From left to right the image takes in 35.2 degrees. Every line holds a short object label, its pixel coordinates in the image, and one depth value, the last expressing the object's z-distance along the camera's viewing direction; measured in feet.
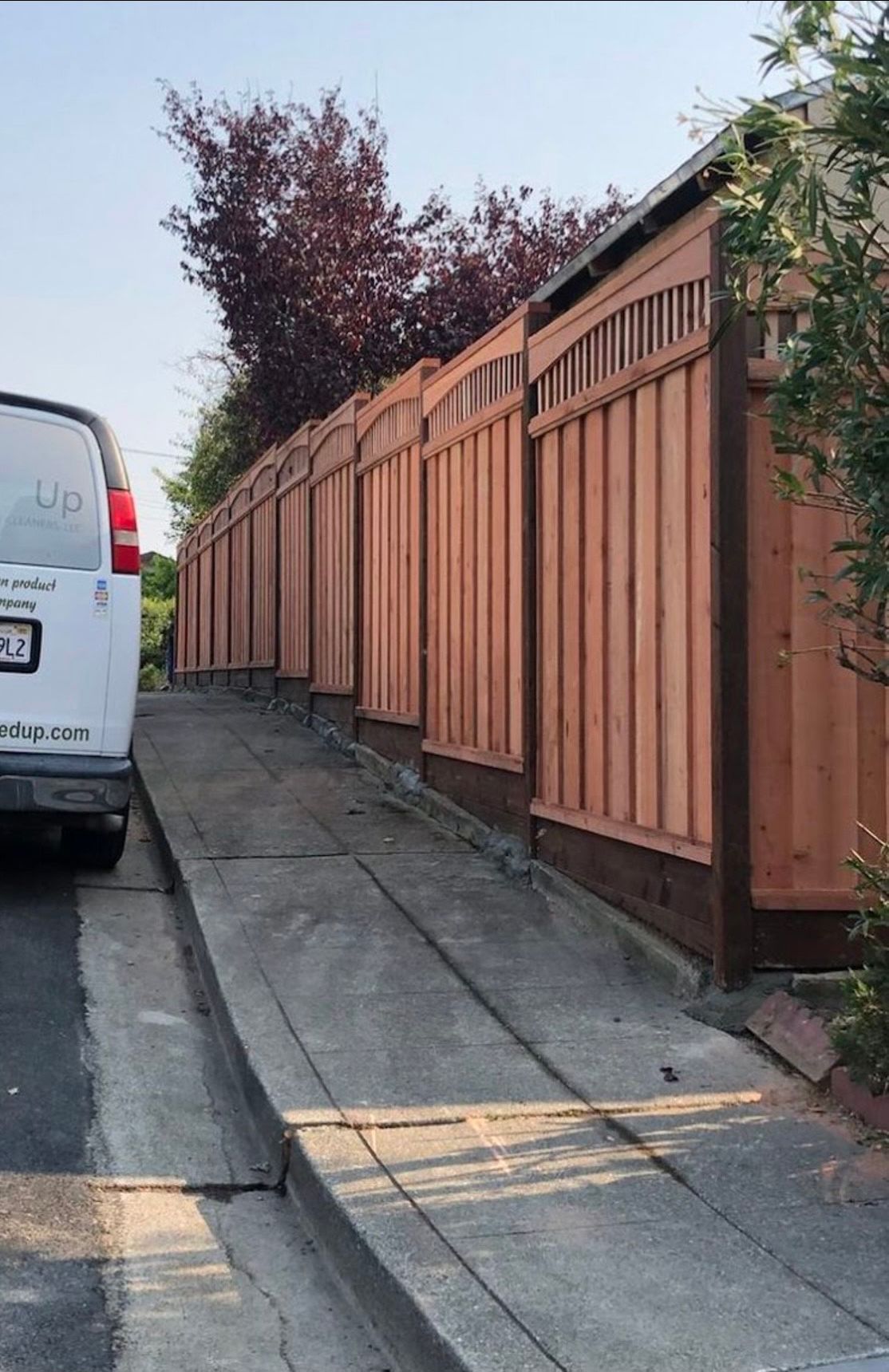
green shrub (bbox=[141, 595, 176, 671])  122.11
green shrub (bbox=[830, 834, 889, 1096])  13.76
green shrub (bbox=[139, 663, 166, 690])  108.88
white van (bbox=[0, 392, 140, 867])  21.90
